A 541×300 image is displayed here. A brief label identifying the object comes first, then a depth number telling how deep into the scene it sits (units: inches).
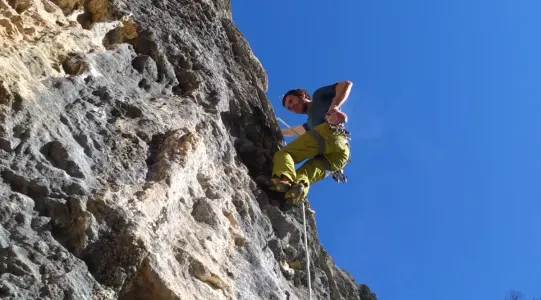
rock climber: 260.1
